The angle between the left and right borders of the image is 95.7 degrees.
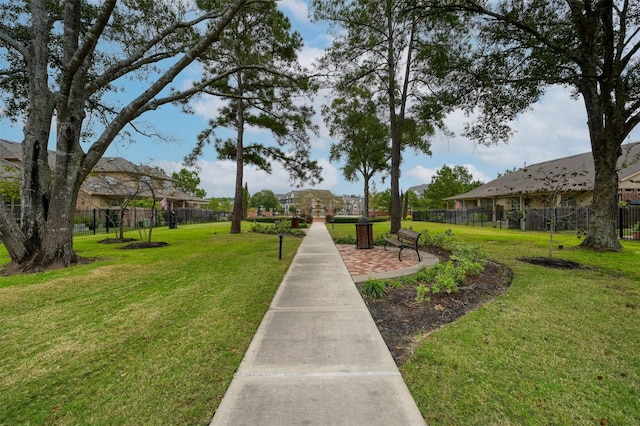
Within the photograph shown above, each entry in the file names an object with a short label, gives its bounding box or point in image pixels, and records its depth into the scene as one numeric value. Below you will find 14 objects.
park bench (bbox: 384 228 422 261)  7.91
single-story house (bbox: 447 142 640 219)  19.82
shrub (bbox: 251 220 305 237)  17.75
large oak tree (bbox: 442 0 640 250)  8.75
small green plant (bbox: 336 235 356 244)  13.07
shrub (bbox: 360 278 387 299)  5.09
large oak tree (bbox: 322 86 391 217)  16.48
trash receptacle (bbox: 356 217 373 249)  11.07
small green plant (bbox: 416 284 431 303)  4.71
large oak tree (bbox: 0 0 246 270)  7.24
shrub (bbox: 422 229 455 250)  10.02
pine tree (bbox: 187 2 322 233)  12.64
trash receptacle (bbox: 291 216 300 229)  22.02
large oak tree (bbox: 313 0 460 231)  11.99
